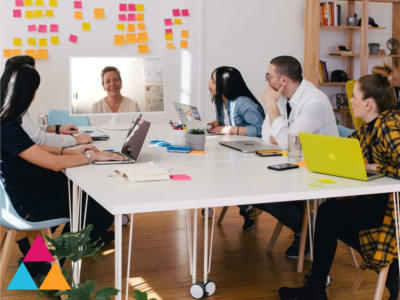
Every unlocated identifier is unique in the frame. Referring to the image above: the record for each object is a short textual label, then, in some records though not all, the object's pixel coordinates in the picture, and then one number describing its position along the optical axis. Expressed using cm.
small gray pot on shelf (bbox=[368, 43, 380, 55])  556
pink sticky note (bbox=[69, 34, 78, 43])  471
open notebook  182
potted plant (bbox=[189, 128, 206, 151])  253
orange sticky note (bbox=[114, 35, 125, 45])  485
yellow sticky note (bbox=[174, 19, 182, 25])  503
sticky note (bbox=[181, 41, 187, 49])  509
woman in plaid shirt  188
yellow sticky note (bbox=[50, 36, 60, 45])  468
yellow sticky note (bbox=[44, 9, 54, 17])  461
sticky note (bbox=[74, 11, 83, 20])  471
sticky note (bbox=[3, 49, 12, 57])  455
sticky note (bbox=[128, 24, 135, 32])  488
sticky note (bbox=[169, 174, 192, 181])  186
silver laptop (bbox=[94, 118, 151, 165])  217
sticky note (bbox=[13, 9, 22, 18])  452
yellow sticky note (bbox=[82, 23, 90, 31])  475
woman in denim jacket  334
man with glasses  257
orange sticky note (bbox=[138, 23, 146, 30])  491
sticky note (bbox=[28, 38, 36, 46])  460
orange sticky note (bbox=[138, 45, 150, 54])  494
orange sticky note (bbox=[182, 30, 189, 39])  508
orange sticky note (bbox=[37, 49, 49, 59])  465
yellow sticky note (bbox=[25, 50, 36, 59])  462
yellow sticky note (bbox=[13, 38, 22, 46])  456
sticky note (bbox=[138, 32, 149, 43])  493
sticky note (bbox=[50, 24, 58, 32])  466
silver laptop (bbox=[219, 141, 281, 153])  254
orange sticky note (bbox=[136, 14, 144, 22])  489
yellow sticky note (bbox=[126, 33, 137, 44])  489
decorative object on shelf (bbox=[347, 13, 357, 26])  546
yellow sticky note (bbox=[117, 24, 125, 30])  484
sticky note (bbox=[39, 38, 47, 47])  464
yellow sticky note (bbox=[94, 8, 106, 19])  477
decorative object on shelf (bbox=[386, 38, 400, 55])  570
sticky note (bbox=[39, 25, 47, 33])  462
